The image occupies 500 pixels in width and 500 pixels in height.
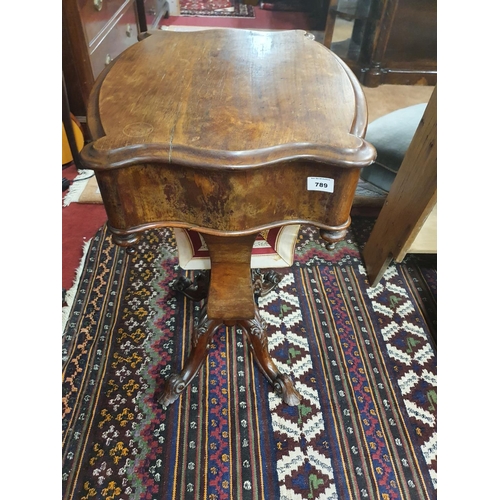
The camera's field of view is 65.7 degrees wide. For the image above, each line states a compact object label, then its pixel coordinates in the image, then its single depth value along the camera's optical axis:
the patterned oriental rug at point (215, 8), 3.78
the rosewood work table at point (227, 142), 0.64
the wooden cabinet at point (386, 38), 2.49
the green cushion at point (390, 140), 1.60
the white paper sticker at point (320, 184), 0.68
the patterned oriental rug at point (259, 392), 1.08
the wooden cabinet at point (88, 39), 1.65
